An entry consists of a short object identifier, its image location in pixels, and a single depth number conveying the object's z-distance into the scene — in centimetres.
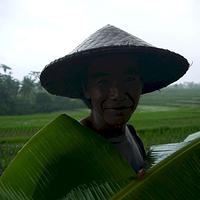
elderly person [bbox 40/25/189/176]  52
